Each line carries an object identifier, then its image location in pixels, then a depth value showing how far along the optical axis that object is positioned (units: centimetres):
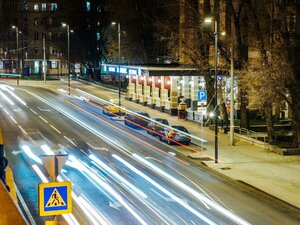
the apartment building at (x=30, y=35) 10574
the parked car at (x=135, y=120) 4134
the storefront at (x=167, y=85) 4622
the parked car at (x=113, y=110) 4725
